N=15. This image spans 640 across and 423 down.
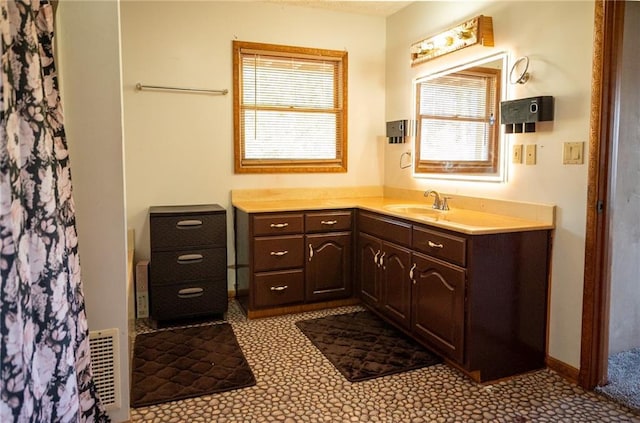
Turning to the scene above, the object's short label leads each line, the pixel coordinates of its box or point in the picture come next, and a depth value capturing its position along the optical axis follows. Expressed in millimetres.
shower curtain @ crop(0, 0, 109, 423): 1233
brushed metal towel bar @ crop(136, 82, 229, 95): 3451
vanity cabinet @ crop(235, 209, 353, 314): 3352
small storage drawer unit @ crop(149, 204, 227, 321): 3191
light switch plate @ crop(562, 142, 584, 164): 2373
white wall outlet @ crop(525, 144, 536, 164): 2654
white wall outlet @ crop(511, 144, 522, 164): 2744
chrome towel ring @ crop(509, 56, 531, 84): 2668
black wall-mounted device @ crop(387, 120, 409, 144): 3789
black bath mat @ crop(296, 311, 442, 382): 2643
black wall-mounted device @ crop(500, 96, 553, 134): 2523
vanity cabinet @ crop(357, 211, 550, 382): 2406
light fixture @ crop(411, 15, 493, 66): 2896
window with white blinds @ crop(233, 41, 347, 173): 3764
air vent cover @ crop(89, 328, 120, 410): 1985
